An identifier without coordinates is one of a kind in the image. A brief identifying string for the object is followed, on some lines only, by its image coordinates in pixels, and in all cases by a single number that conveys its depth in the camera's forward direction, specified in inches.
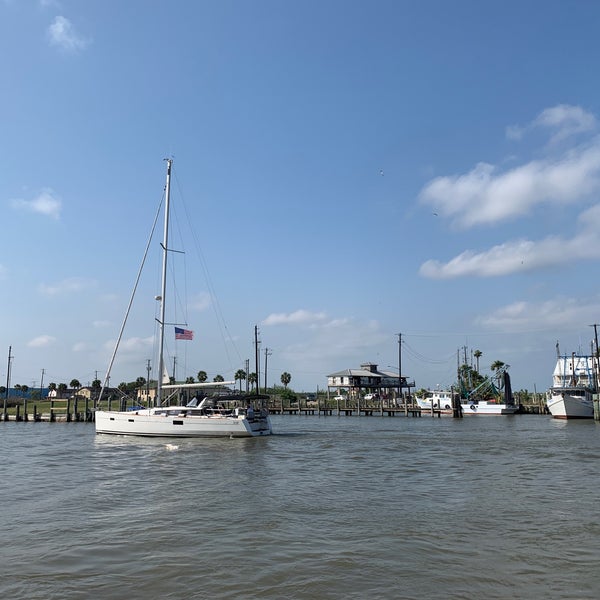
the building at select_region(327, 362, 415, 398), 4547.2
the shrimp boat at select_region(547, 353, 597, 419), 2856.8
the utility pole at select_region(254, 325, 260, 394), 3458.2
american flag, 1561.3
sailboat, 1499.8
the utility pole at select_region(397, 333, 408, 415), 4203.2
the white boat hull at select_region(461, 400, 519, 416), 3479.3
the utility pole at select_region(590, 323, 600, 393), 3006.9
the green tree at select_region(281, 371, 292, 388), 5826.8
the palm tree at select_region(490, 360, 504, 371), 4559.5
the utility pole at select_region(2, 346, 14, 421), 3772.1
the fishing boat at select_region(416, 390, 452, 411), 3595.0
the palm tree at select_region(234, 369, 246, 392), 5895.7
